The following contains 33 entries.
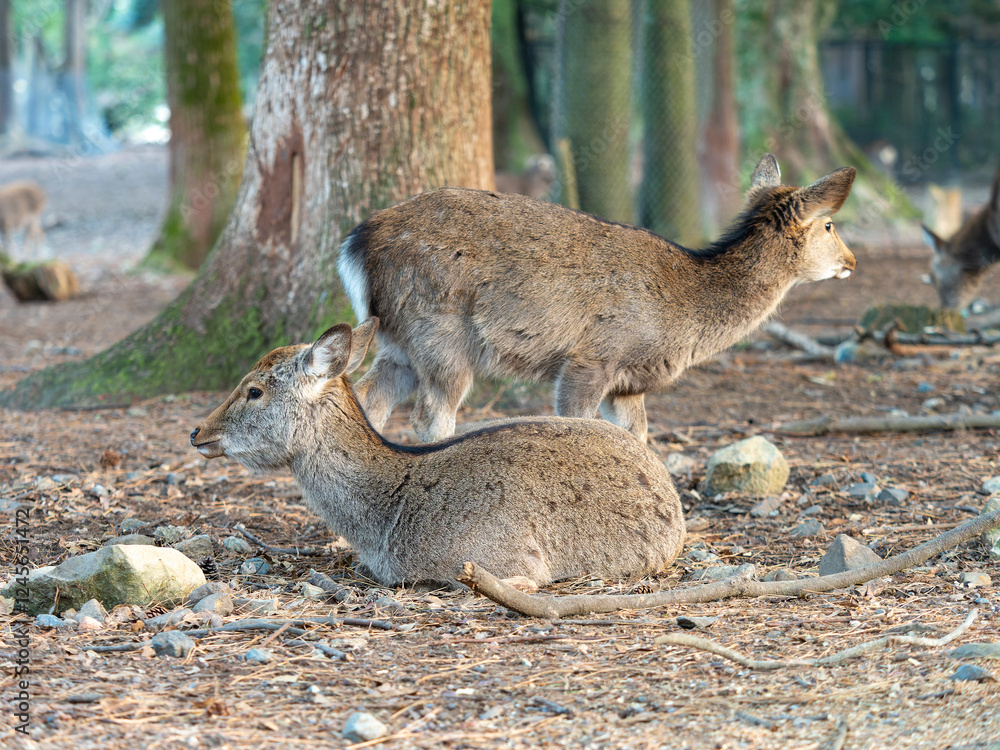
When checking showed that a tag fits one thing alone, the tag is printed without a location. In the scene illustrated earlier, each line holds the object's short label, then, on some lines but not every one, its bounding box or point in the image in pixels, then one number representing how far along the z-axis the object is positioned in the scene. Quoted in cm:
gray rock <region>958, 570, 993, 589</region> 842
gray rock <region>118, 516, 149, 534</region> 1037
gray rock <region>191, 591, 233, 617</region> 802
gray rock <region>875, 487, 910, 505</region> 1108
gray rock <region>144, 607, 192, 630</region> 772
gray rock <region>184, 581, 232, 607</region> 835
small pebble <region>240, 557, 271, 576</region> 940
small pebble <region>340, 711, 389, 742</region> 587
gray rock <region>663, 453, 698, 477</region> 1247
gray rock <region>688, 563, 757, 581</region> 890
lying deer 891
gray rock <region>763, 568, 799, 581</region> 872
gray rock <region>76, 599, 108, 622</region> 786
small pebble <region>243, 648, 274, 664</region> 700
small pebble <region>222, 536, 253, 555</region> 999
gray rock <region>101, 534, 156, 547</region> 973
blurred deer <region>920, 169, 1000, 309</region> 2539
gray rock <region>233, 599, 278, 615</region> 806
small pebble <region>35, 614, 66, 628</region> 770
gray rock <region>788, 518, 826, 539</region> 1018
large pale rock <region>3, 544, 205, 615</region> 809
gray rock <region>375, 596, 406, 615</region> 812
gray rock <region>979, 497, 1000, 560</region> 910
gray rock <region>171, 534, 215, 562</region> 955
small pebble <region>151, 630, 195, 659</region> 713
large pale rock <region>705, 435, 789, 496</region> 1148
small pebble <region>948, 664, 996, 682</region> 640
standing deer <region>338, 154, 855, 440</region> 1198
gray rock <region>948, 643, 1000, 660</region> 670
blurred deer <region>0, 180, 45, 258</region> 3825
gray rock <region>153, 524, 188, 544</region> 998
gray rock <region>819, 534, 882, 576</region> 864
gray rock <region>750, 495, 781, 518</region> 1102
